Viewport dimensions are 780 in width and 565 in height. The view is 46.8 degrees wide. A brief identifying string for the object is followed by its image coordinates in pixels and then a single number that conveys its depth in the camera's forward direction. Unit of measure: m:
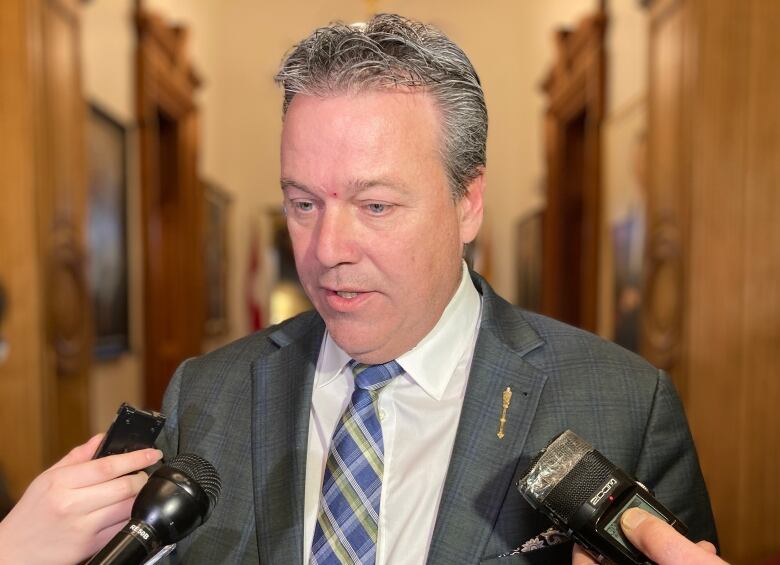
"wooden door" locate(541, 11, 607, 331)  6.16
